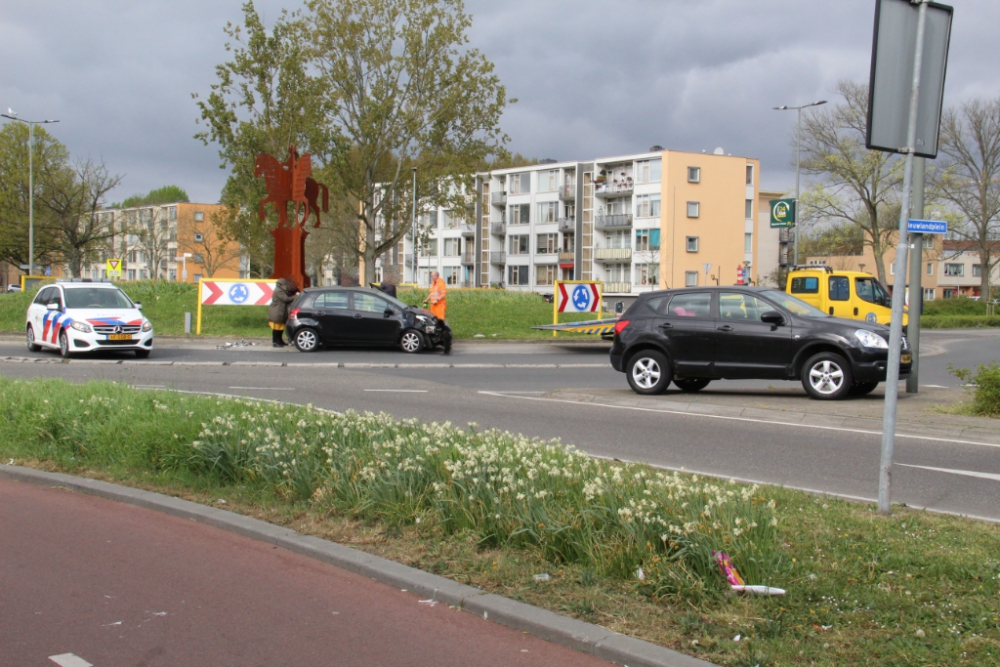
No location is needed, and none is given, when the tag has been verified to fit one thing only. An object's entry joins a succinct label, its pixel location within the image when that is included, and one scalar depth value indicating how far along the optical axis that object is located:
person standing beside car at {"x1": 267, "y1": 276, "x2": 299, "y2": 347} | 23.36
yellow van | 25.58
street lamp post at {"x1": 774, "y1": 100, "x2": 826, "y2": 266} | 38.65
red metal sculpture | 27.44
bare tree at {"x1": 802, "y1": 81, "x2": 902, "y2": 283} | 55.66
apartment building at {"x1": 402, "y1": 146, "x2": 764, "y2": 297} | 78.06
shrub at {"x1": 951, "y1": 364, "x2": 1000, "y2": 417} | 10.80
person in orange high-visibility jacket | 25.08
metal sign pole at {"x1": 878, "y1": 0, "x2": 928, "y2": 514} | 6.19
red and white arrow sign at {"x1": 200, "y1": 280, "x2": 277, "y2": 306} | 25.59
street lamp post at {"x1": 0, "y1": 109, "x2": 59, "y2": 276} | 48.50
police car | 19.89
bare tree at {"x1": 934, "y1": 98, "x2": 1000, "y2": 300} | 54.69
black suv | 12.82
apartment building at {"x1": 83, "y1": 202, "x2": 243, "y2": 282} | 75.81
